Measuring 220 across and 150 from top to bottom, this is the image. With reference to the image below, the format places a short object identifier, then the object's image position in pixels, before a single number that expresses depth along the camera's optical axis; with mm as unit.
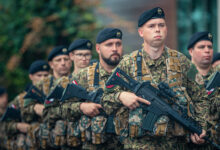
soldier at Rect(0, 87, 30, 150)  12870
